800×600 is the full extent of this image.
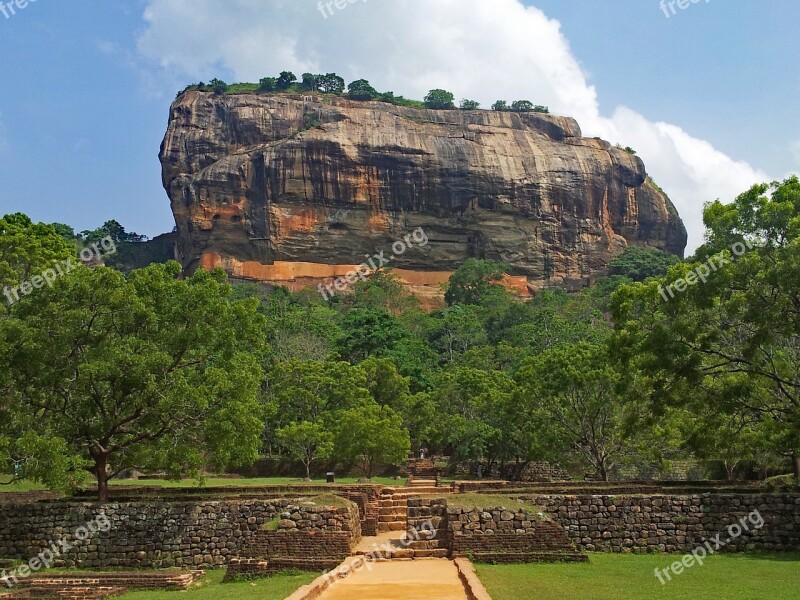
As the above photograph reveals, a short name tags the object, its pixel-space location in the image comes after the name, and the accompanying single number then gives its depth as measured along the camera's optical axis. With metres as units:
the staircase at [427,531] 17.22
